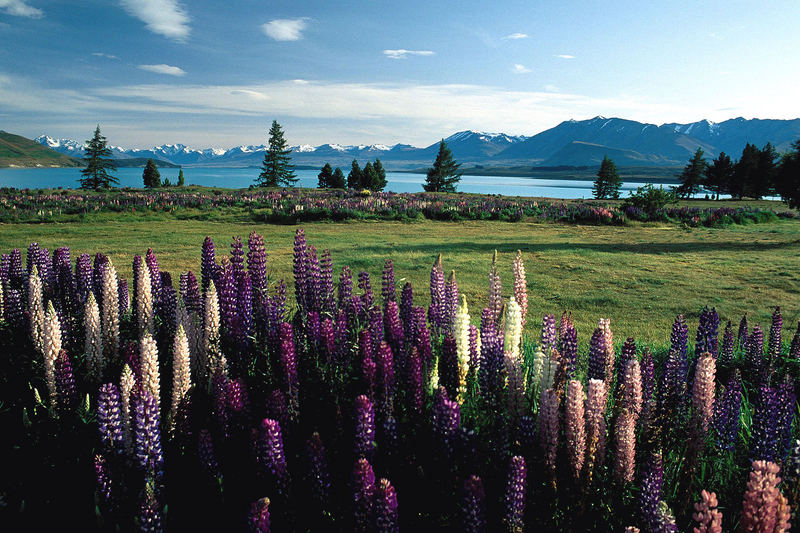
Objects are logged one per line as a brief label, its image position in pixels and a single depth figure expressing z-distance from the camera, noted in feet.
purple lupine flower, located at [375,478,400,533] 7.23
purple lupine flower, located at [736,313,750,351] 20.64
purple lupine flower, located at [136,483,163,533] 8.49
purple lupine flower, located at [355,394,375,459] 9.06
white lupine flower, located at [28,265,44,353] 15.16
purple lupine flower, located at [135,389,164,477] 9.38
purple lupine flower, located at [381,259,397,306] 18.04
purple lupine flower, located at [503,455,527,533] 7.84
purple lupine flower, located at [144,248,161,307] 19.46
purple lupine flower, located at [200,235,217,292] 19.16
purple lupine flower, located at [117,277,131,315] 19.35
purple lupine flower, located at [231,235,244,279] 18.22
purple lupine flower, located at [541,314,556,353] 13.30
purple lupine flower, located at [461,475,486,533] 7.63
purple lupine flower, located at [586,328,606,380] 12.93
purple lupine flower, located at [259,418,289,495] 8.92
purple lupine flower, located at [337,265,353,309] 18.81
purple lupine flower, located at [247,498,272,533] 7.02
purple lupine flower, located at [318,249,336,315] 18.75
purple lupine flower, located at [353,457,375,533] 7.43
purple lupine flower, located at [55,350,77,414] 12.00
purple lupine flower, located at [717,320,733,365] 19.36
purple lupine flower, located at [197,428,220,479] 9.66
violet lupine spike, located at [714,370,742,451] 12.08
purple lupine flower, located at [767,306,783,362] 18.92
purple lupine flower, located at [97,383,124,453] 9.87
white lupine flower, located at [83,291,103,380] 13.61
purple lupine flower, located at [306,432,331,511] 8.90
